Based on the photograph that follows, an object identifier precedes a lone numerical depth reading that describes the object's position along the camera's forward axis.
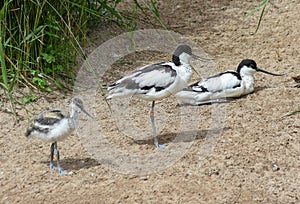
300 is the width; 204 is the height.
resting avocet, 11.38
